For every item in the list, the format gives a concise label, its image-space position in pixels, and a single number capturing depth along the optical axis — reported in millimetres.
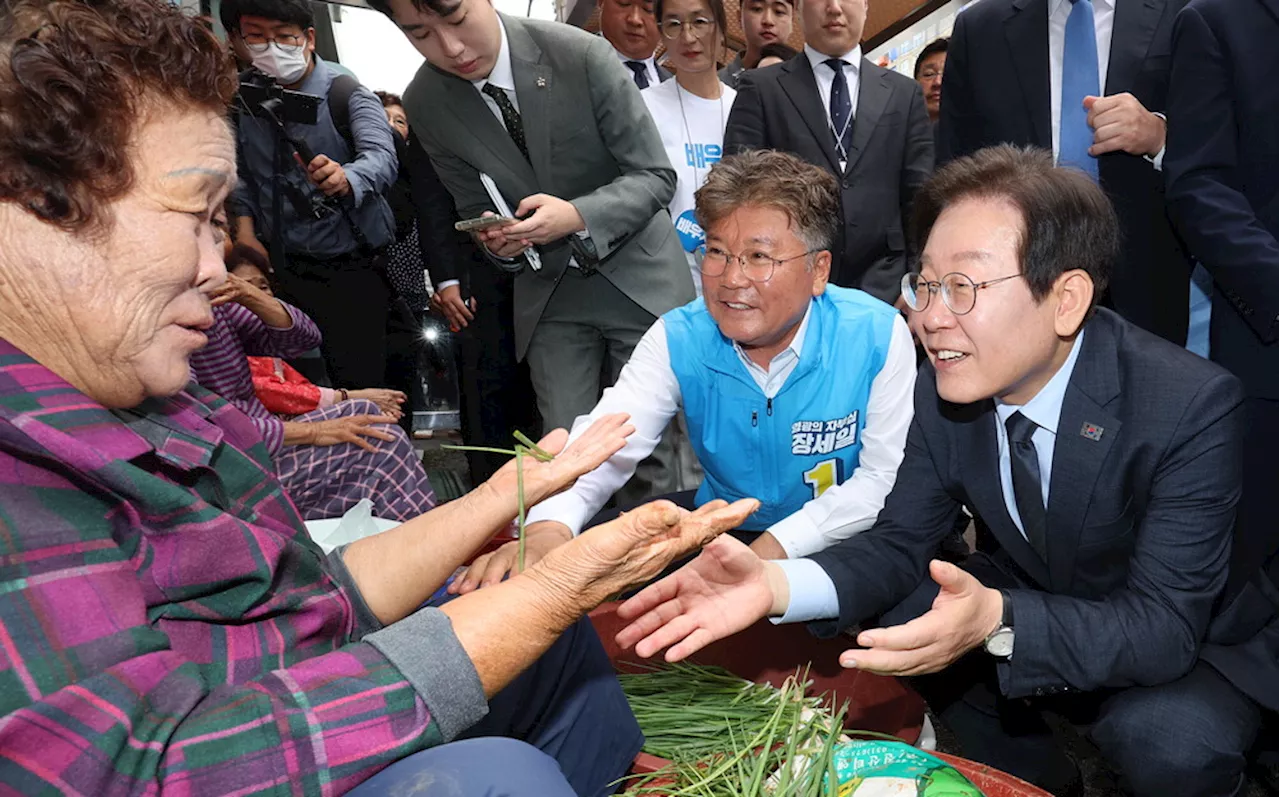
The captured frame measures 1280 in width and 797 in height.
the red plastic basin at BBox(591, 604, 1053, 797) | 1601
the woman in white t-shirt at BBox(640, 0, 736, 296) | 2996
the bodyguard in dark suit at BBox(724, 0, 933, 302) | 2812
